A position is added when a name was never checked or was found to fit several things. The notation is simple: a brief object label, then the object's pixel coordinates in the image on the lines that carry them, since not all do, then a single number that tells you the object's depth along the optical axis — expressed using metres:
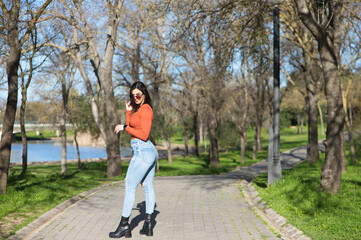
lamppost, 9.68
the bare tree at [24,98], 15.52
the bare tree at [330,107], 8.36
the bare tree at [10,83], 7.92
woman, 5.11
